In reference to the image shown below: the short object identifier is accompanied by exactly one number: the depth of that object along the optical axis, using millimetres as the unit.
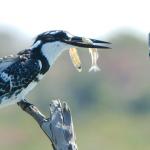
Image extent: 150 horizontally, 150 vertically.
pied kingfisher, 12047
